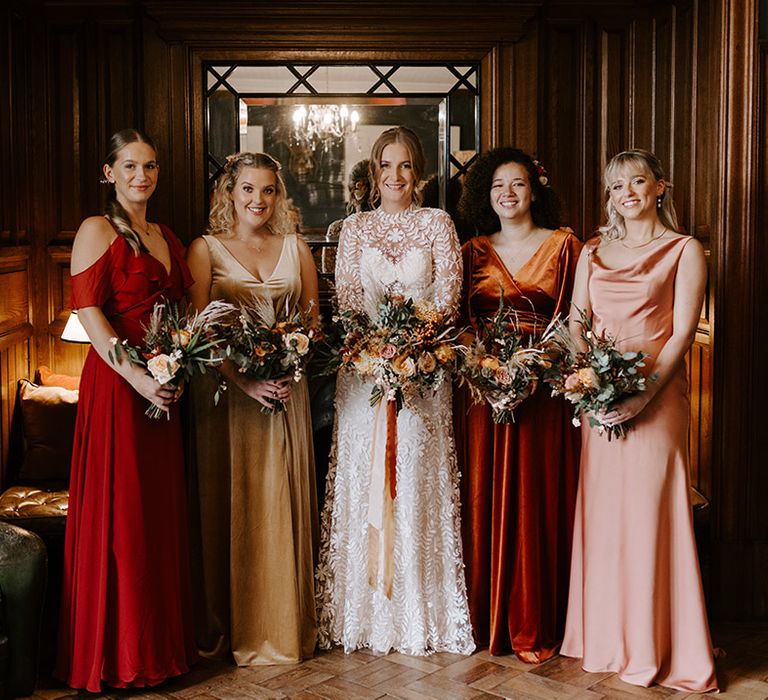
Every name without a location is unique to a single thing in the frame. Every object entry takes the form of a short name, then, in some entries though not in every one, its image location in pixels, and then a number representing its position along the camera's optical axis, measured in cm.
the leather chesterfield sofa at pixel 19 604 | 319
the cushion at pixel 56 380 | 454
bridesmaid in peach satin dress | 351
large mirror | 473
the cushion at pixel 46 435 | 430
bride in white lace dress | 380
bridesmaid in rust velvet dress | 383
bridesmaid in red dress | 341
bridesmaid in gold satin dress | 376
